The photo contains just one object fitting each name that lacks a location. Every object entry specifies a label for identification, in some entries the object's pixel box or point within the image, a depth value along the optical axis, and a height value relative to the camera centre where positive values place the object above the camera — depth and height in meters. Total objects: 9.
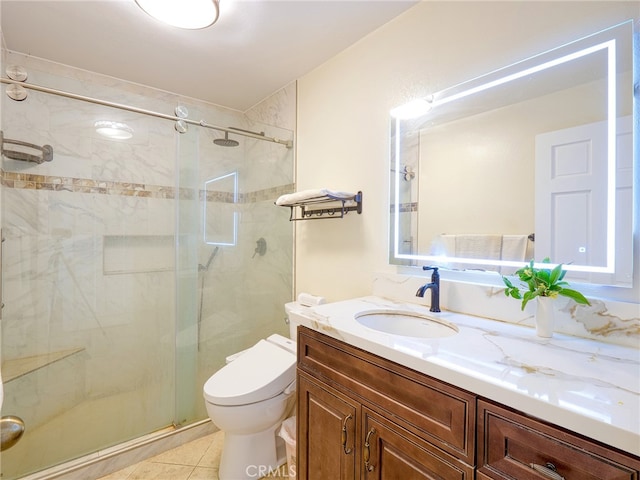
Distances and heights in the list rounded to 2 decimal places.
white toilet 1.37 -0.79
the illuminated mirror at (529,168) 0.90 +0.27
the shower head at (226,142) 2.12 +0.70
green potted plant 0.91 -0.16
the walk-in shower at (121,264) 1.77 -0.18
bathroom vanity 0.54 -0.38
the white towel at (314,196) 1.58 +0.24
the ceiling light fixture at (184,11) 1.27 +1.01
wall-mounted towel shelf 1.67 +0.19
